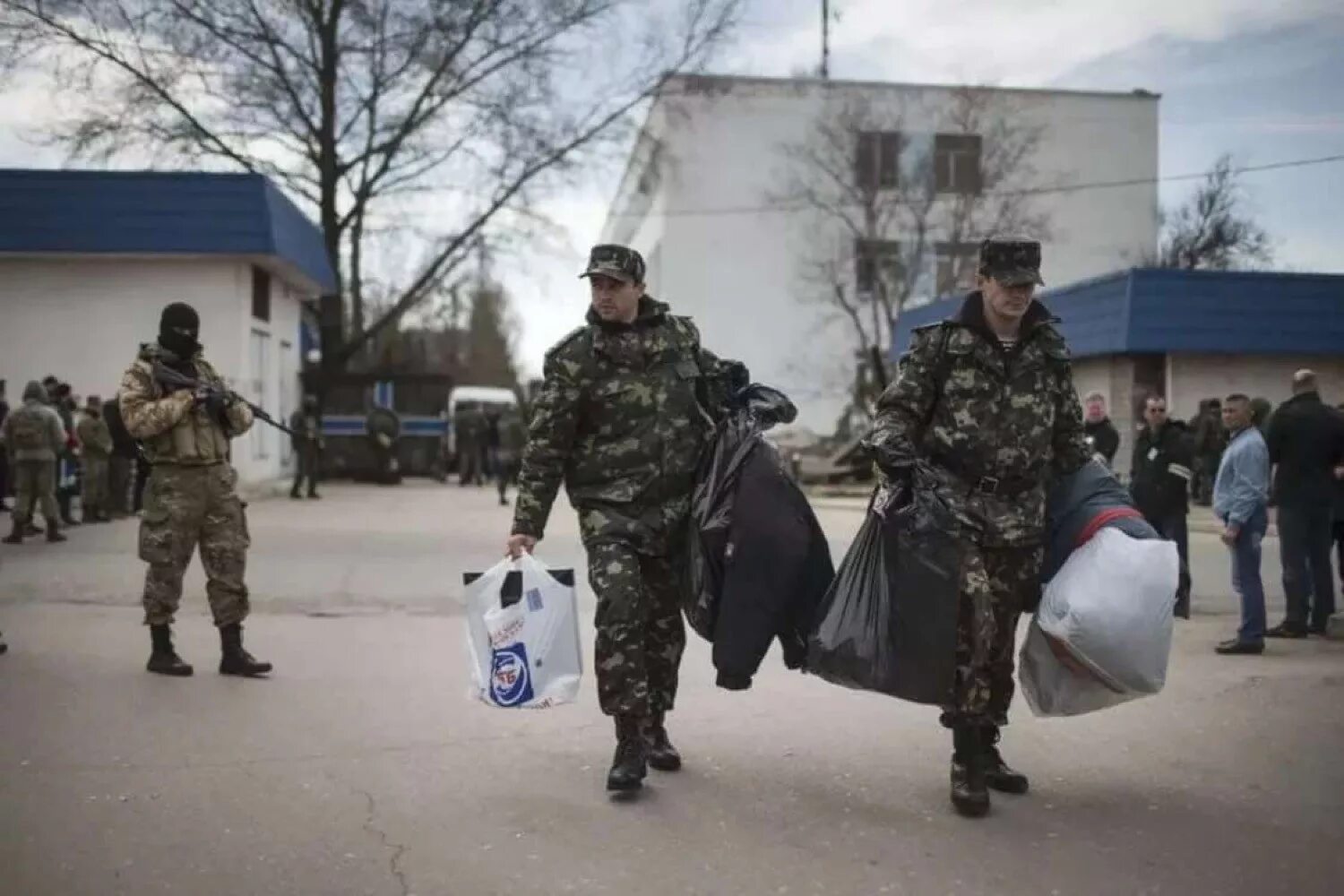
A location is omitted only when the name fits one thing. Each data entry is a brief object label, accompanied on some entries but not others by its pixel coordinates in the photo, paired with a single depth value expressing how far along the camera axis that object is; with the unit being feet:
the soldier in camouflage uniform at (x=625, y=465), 15.89
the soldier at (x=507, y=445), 67.82
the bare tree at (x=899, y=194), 119.65
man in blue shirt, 27.12
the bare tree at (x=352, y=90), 84.84
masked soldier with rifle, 22.12
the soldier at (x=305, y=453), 72.23
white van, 104.88
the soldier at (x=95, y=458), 49.98
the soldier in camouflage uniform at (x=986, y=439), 15.34
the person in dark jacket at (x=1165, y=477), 30.66
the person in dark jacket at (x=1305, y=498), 28.35
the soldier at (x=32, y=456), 43.57
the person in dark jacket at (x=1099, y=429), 35.73
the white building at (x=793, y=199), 123.03
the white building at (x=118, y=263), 71.56
